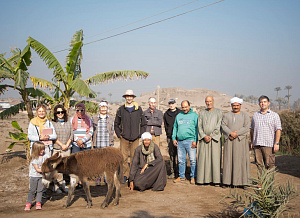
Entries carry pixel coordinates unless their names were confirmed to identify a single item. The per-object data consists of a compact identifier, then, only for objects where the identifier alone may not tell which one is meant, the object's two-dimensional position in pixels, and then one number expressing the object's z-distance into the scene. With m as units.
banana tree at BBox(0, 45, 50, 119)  8.42
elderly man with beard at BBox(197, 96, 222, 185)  7.09
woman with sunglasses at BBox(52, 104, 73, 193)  6.21
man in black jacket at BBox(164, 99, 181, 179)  8.09
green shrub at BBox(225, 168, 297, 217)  3.83
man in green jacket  7.45
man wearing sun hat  7.38
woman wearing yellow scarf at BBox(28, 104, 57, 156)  5.61
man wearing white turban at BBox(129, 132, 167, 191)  6.78
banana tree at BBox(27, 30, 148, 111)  8.77
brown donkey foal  5.14
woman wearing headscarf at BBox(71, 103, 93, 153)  6.50
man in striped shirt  6.56
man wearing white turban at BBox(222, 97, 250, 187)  6.80
